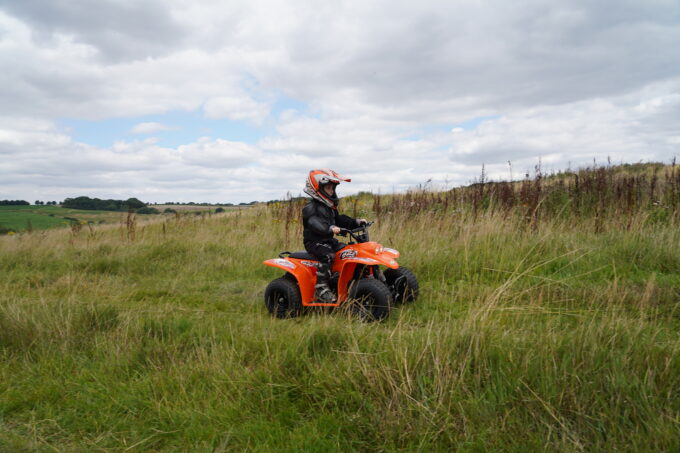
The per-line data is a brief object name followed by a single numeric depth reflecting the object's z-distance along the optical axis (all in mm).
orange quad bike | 4945
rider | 5402
